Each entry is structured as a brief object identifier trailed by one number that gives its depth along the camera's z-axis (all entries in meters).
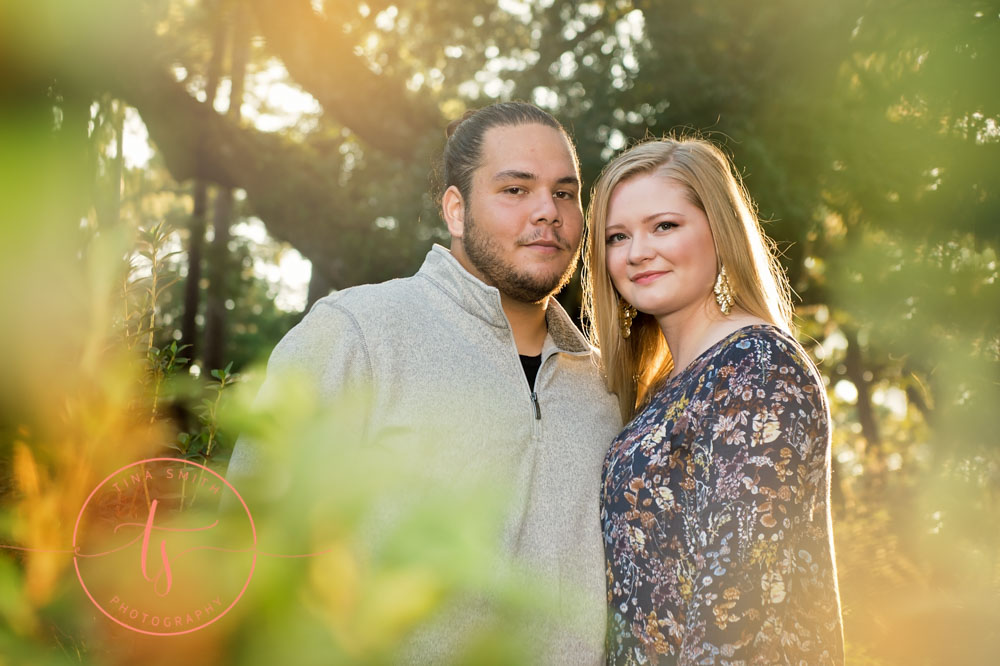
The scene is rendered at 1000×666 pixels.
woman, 2.25
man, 2.51
